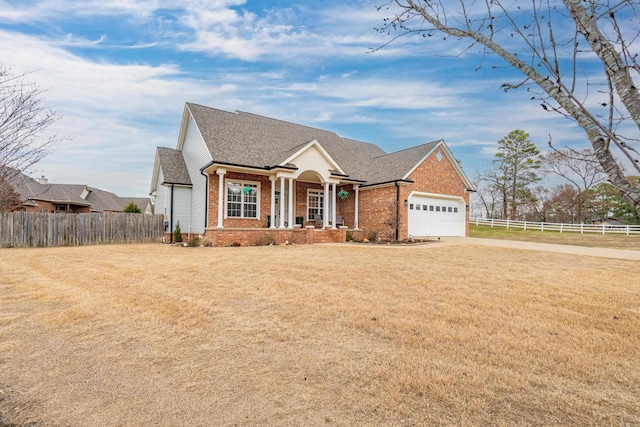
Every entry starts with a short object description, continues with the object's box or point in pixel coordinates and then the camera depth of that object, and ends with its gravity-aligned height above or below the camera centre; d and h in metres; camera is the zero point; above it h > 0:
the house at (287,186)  15.74 +1.53
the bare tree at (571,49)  1.78 +1.06
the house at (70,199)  29.87 +1.25
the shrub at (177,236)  16.56 -1.31
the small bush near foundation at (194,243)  14.31 -1.45
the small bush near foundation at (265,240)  14.76 -1.33
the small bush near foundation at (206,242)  14.03 -1.38
